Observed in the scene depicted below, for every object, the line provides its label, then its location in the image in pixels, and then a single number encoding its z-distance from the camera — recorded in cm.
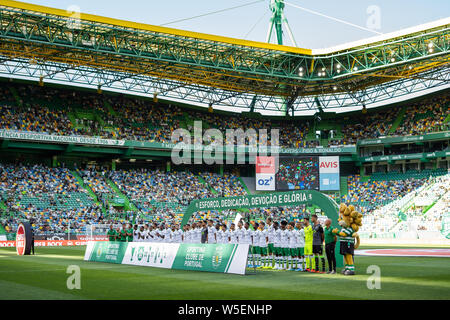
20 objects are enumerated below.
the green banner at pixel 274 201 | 1897
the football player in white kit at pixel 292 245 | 1888
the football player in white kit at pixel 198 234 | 2486
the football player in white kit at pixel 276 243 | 1953
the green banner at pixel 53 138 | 4551
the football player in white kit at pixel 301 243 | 1869
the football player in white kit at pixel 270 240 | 1973
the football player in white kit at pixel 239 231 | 2084
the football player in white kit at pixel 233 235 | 2108
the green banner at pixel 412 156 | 5383
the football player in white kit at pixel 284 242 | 1916
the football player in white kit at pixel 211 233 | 2356
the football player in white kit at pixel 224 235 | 2182
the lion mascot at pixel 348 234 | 1605
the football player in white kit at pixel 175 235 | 2745
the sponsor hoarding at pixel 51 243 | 3950
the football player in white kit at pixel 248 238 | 2053
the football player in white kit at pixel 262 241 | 2005
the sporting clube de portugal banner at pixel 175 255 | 1730
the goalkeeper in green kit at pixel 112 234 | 3600
